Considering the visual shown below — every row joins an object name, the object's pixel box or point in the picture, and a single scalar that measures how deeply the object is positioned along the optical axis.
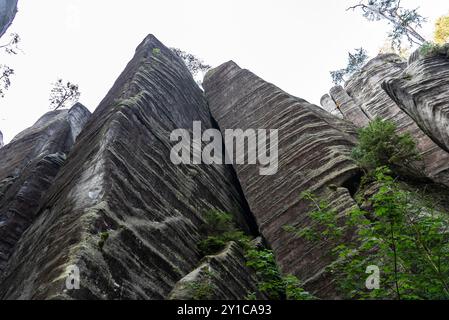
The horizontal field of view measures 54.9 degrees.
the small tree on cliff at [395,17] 28.23
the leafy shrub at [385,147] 9.57
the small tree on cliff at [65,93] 30.70
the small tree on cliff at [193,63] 34.75
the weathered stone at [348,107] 22.11
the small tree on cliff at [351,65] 37.53
